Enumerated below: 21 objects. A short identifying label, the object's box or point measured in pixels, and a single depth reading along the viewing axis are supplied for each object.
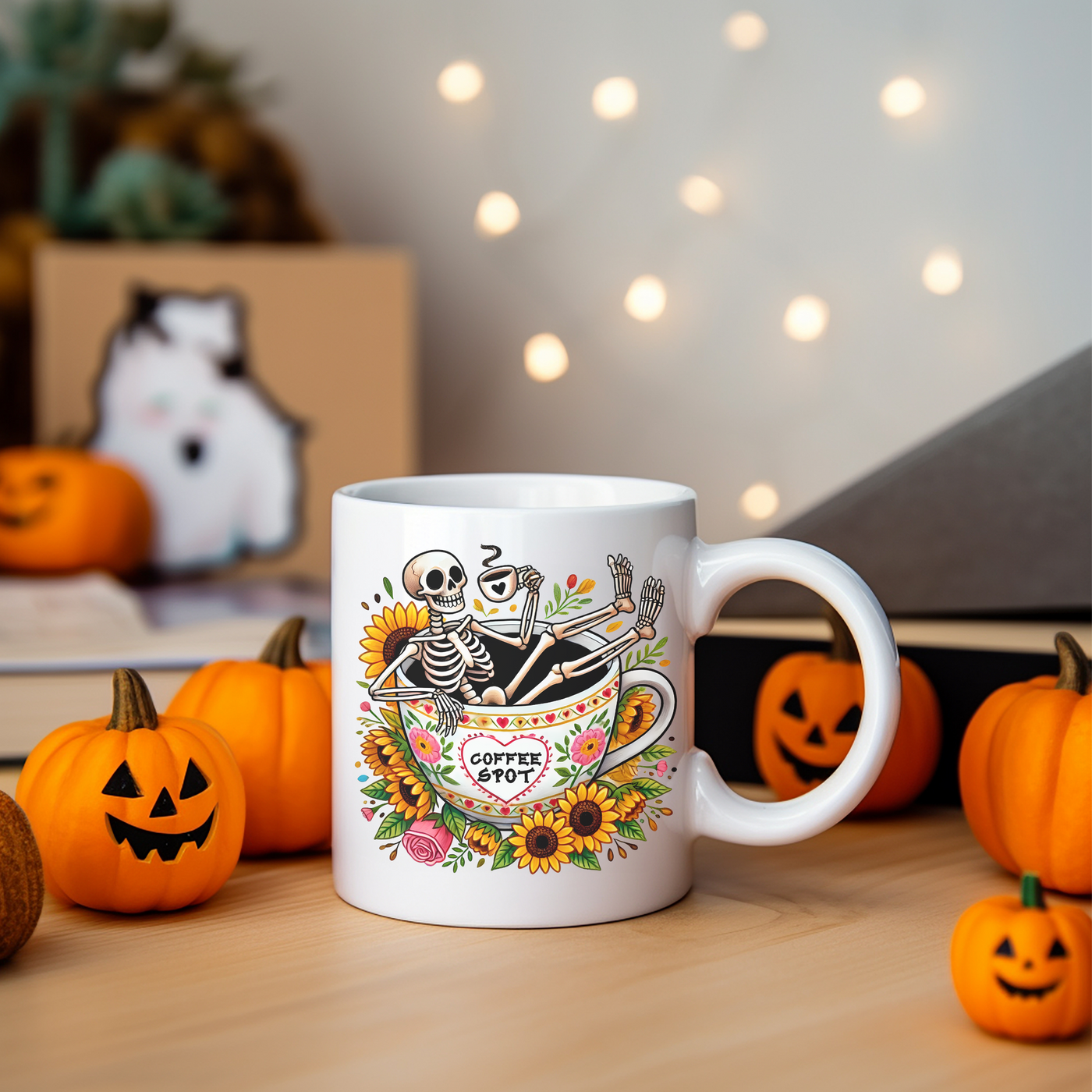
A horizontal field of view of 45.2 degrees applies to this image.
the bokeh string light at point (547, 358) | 0.84
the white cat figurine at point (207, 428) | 0.98
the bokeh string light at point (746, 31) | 0.72
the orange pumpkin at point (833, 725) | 0.58
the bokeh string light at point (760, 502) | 0.74
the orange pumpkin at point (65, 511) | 0.93
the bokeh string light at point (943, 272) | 0.65
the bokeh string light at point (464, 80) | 0.85
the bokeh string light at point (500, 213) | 0.81
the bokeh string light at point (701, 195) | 0.75
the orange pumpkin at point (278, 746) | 0.53
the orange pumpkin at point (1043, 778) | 0.48
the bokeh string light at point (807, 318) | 0.71
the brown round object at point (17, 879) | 0.41
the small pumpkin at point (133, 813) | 0.46
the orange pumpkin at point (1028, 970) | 0.37
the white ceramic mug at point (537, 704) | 0.44
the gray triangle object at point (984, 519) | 0.60
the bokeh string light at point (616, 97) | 0.79
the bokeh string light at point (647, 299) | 0.78
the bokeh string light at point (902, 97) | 0.66
